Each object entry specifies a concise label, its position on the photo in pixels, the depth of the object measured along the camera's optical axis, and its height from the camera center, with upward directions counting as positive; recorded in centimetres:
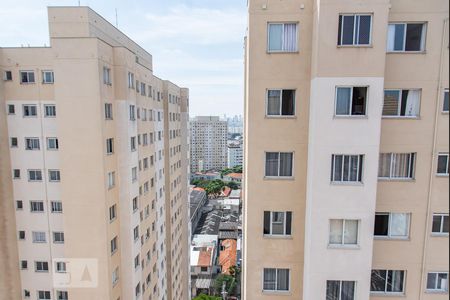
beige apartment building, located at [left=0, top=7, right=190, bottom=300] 1537 -258
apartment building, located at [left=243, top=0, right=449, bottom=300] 903 -71
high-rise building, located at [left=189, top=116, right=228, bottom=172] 15062 -979
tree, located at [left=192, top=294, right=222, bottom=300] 3681 -2437
